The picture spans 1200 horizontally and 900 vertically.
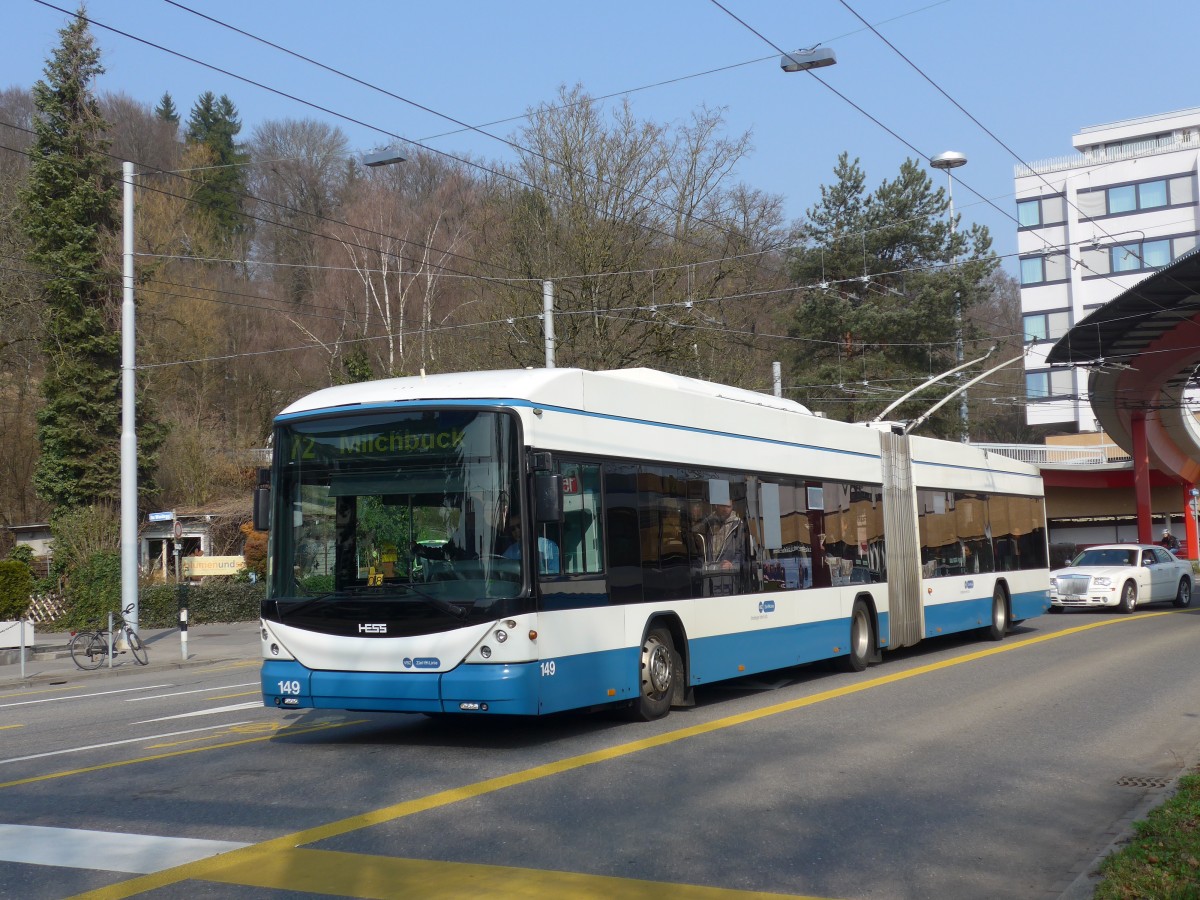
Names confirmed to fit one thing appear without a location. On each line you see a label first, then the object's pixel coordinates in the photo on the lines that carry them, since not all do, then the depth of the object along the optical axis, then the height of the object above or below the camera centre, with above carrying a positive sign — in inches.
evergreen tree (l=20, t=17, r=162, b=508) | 1599.4 +358.1
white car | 1182.9 -27.2
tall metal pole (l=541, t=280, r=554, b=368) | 1103.6 +206.3
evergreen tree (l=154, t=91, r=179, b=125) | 3230.8 +1147.2
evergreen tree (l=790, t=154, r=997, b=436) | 2006.6 +394.1
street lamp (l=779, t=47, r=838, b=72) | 701.9 +258.5
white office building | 3139.8 +788.0
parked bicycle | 957.2 -43.4
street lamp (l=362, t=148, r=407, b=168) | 840.1 +259.7
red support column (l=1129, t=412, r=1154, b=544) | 2041.1 +108.2
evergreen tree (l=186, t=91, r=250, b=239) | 2506.2 +871.7
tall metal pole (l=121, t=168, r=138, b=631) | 984.3 +106.2
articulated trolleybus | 406.6 +8.0
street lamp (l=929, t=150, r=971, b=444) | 1988.2 +298.7
